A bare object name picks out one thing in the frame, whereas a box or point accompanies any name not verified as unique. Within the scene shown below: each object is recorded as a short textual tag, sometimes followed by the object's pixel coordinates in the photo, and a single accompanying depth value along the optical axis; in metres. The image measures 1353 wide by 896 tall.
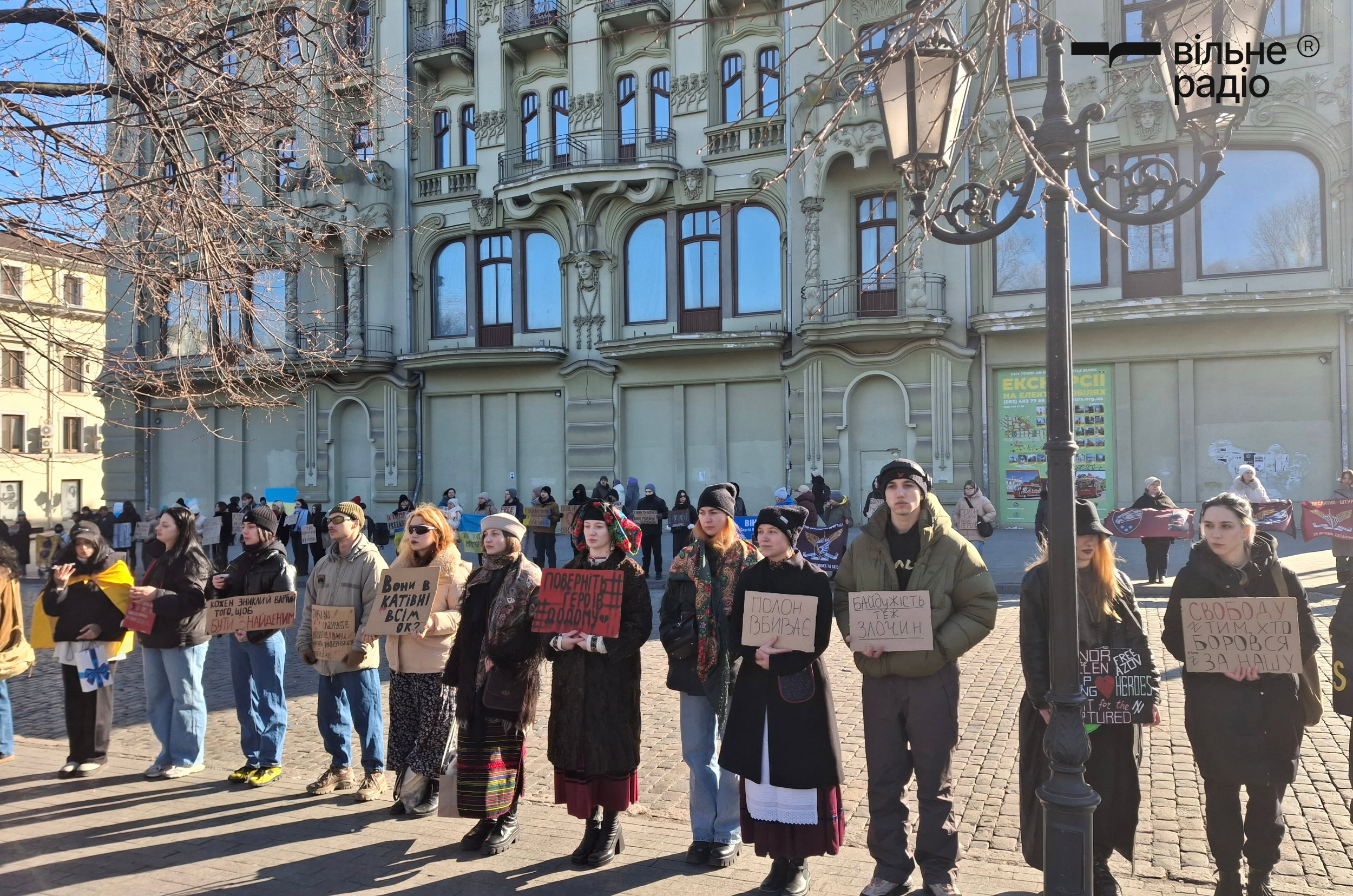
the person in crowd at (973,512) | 15.04
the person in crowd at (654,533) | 17.20
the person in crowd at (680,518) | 18.20
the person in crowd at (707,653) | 5.21
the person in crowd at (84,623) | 7.18
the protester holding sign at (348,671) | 6.33
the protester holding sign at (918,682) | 4.65
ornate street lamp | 3.92
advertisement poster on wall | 21.80
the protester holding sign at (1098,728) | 4.51
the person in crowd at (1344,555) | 13.47
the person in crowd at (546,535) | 18.09
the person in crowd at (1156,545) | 14.55
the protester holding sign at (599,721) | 5.24
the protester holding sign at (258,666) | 6.76
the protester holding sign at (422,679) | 5.92
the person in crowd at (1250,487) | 14.66
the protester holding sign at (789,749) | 4.73
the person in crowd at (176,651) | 6.87
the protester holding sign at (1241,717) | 4.34
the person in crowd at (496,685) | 5.38
